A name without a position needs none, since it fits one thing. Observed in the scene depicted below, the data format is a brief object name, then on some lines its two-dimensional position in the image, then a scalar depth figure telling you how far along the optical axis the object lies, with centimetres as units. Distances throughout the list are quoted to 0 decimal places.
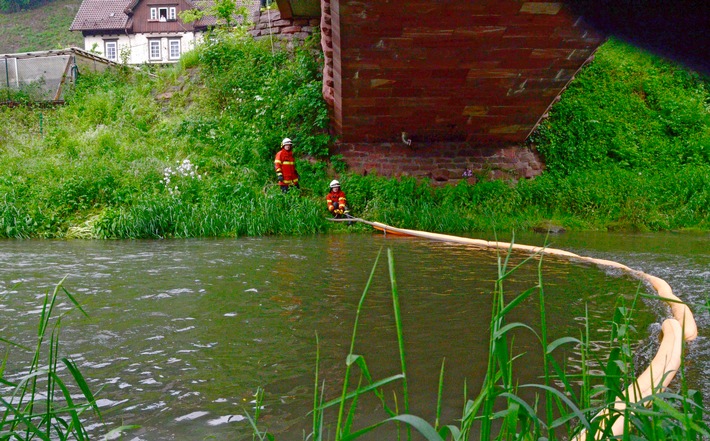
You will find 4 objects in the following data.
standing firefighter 1233
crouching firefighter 1157
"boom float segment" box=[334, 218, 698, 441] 248
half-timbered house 3897
